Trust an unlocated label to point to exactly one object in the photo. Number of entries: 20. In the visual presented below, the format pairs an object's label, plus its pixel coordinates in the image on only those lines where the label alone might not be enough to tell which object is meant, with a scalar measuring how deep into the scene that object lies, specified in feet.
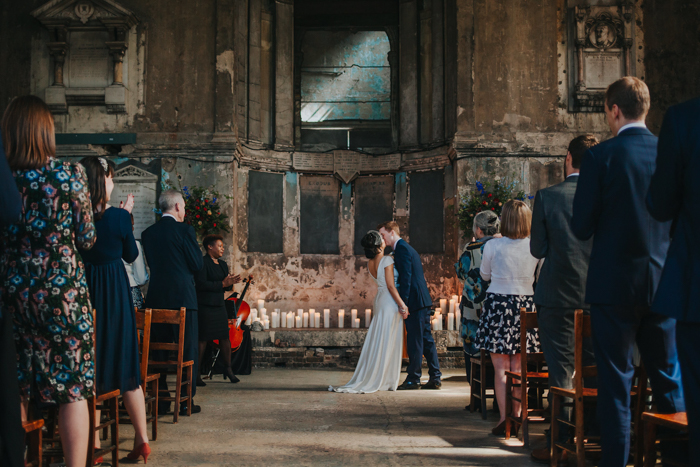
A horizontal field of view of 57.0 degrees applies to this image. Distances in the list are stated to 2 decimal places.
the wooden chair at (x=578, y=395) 9.74
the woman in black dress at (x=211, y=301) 19.48
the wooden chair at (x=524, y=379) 11.94
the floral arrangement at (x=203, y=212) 28.89
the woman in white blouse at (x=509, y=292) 13.43
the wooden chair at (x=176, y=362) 13.84
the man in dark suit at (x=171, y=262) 15.67
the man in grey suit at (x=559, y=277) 10.69
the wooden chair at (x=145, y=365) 12.27
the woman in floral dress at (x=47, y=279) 7.86
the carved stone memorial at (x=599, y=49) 31.17
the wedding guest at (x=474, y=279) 16.43
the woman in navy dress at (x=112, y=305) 10.41
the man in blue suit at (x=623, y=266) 8.11
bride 20.25
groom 20.80
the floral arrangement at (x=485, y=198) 29.32
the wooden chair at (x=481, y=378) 15.35
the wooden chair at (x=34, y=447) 8.45
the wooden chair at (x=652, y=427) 7.52
